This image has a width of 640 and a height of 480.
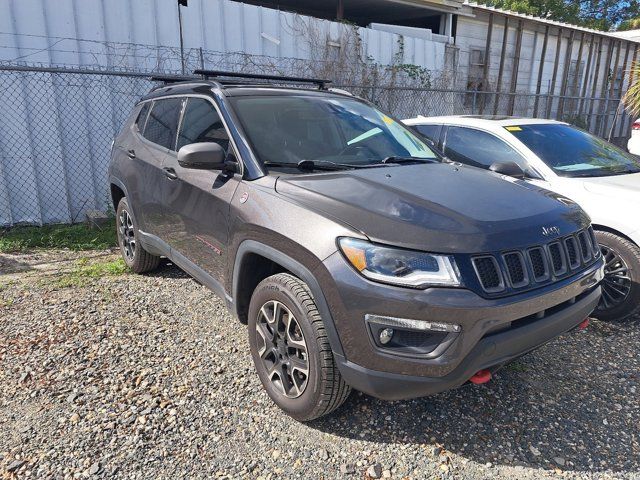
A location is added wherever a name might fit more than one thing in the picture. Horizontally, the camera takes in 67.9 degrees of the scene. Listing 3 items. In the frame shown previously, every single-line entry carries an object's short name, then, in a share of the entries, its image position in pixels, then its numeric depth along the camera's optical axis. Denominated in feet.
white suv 12.22
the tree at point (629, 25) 81.61
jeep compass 7.04
